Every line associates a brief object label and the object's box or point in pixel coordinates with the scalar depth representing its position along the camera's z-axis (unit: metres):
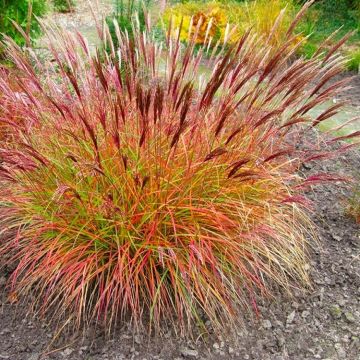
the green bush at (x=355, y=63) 6.31
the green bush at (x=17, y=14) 5.14
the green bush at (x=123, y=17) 4.60
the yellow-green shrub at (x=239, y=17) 6.54
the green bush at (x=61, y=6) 8.62
